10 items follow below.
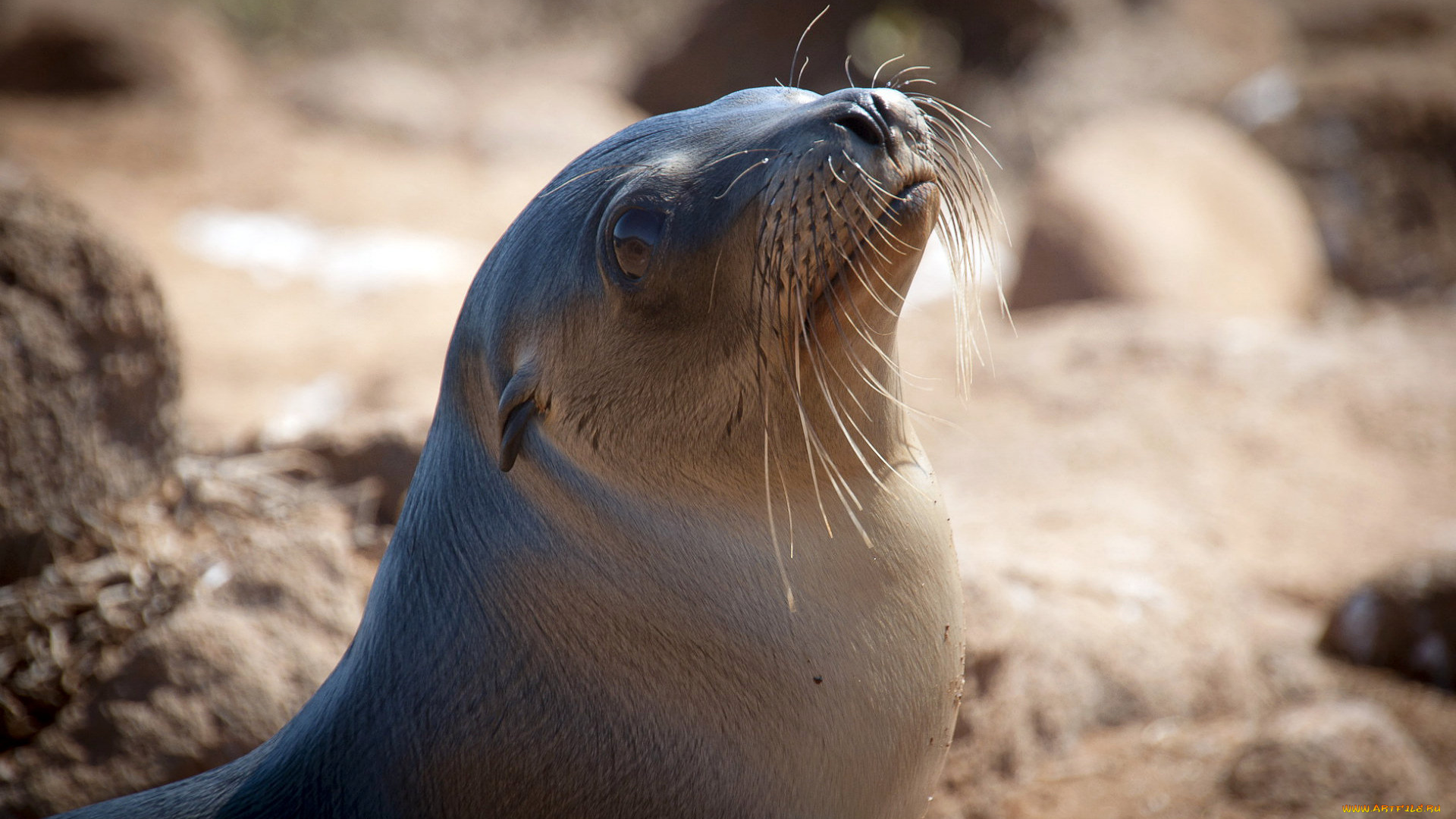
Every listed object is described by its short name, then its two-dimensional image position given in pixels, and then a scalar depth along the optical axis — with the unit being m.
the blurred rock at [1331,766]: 5.72
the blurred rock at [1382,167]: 16.94
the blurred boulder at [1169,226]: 15.13
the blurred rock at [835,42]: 23.84
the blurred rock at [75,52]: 22.05
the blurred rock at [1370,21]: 20.56
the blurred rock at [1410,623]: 7.30
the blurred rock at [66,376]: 6.10
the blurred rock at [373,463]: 7.49
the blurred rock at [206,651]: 5.40
